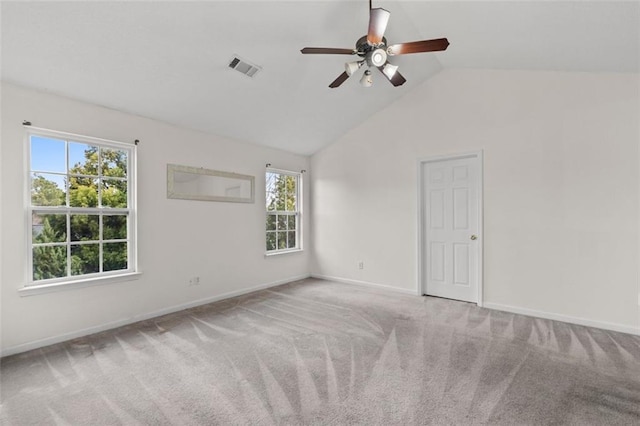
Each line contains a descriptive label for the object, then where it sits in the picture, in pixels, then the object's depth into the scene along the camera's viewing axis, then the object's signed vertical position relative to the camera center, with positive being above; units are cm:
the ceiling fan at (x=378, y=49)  224 +135
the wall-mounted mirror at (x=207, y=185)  383 +39
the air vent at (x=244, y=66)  308 +156
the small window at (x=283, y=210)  520 +4
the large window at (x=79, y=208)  285 +5
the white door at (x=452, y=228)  412 -24
